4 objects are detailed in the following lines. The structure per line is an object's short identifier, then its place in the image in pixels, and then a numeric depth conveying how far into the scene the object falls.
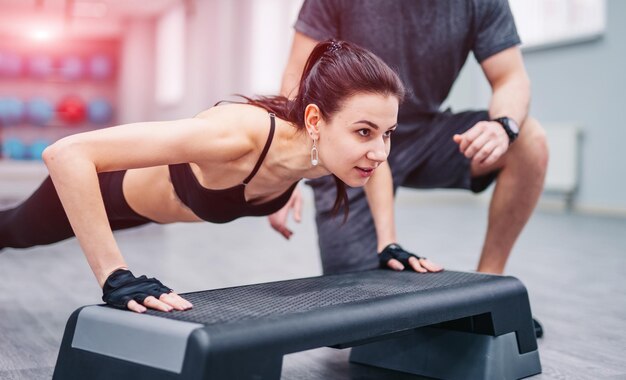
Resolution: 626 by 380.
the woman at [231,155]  1.16
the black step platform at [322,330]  0.98
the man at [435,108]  1.85
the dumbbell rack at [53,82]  10.46
